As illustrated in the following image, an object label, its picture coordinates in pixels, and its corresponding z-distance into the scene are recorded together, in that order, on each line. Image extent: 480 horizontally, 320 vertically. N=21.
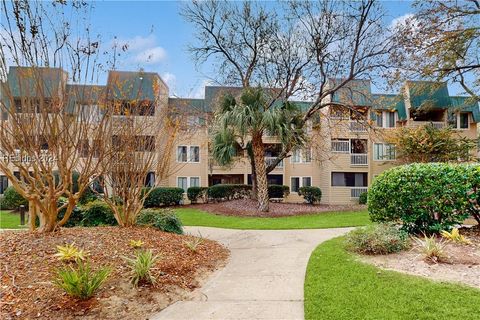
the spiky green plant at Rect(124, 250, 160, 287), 4.84
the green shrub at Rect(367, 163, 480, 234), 7.13
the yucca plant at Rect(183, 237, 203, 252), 7.02
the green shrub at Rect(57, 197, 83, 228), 9.56
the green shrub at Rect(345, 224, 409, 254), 6.31
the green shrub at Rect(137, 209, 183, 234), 8.91
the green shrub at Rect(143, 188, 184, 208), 20.38
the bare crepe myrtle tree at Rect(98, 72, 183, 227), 7.90
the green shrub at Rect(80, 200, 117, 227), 9.30
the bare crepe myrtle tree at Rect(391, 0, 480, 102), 14.16
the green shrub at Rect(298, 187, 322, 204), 24.09
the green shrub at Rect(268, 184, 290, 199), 24.58
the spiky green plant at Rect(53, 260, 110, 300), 4.13
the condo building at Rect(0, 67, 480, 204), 23.13
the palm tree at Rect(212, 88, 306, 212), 14.88
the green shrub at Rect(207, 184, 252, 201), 22.28
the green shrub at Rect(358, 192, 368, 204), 21.65
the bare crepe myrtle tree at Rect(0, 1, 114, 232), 5.56
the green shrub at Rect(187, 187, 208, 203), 22.55
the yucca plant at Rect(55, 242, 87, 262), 5.04
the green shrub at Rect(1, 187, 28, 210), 16.53
